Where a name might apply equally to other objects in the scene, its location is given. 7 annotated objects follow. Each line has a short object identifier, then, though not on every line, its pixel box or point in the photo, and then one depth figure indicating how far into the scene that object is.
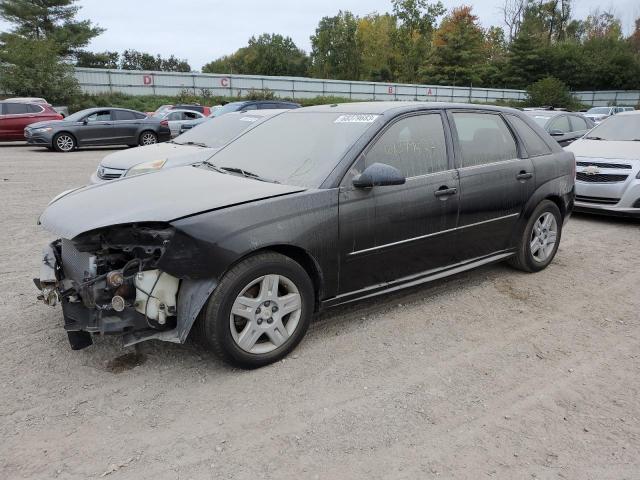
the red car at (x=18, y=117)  17.66
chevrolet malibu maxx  3.03
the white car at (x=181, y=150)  7.39
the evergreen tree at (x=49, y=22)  37.44
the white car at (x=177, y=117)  20.20
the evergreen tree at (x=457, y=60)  52.42
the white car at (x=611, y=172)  7.35
